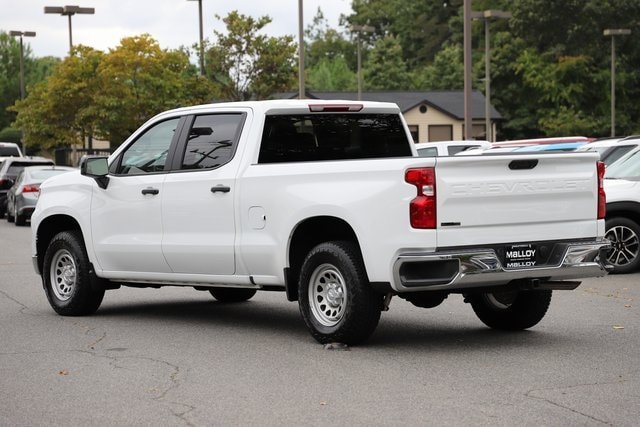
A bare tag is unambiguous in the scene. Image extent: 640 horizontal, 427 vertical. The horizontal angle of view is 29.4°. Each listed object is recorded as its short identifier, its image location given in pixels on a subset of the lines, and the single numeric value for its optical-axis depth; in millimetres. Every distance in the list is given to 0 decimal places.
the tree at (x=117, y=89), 51500
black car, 36188
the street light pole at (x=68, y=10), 47594
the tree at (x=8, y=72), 89062
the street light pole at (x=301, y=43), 35156
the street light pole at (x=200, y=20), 47250
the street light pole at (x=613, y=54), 61756
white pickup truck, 8727
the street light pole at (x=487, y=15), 46909
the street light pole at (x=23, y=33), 61716
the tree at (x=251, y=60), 54531
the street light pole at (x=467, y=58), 27875
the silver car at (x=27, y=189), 30875
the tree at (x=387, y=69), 101812
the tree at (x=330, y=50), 144875
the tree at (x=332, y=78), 117256
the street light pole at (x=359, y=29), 54147
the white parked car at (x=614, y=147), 16609
